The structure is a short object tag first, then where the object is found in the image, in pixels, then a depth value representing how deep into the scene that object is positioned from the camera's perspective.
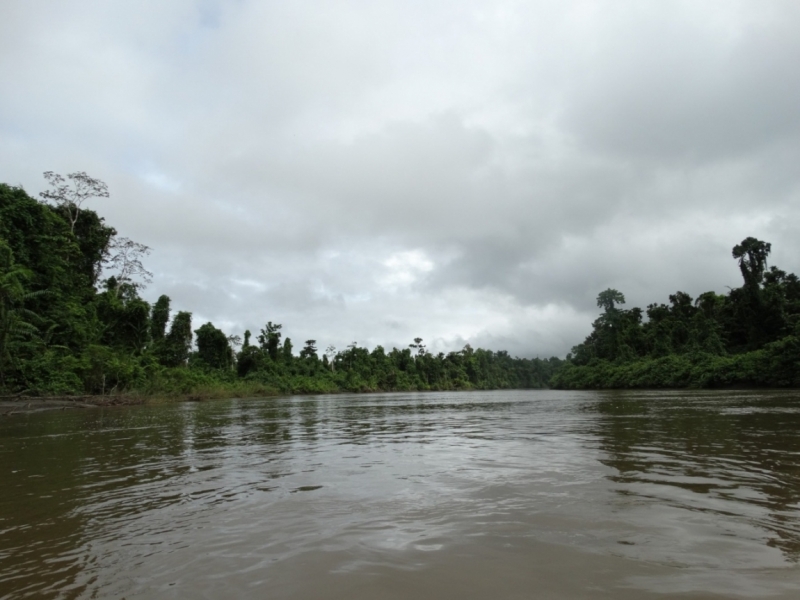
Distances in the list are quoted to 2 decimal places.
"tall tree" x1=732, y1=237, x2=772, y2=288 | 57.47
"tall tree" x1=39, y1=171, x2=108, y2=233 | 44.60
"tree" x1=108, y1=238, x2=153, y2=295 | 50.16
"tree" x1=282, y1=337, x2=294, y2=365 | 78.40
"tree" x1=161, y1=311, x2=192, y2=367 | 54.12
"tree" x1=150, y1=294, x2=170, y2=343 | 52.45
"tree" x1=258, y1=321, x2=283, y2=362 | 74.62
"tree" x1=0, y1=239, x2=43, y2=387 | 23.77
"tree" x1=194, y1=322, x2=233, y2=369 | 61.41
